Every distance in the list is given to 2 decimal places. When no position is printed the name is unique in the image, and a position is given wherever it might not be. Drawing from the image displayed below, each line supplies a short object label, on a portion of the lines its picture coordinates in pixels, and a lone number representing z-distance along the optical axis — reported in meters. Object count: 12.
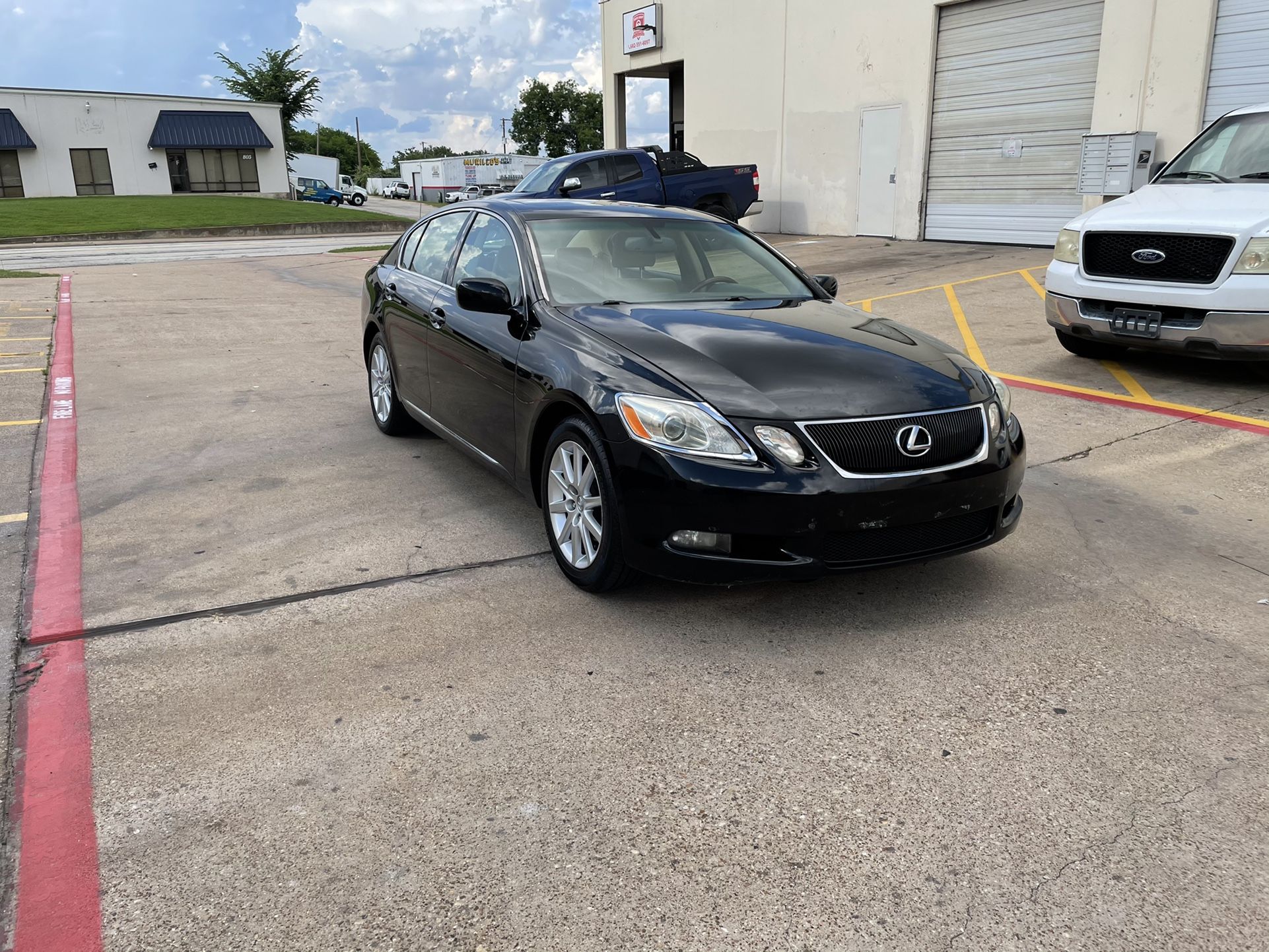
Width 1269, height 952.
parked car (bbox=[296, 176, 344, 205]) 60.44
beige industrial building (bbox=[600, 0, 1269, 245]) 14.17
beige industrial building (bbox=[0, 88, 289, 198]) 46.22
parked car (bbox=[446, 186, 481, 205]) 54.58
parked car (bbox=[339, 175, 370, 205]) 65.25
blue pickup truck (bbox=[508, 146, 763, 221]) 16.05
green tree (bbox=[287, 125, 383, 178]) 114.38
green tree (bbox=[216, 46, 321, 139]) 62.16
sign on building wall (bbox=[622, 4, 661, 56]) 25.50
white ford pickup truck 6.78
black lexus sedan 3.54
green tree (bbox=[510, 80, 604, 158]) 119.69
